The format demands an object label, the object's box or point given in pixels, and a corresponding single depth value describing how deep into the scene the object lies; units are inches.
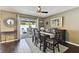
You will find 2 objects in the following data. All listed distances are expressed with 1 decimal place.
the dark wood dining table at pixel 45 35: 56.5
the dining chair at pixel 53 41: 55.3
